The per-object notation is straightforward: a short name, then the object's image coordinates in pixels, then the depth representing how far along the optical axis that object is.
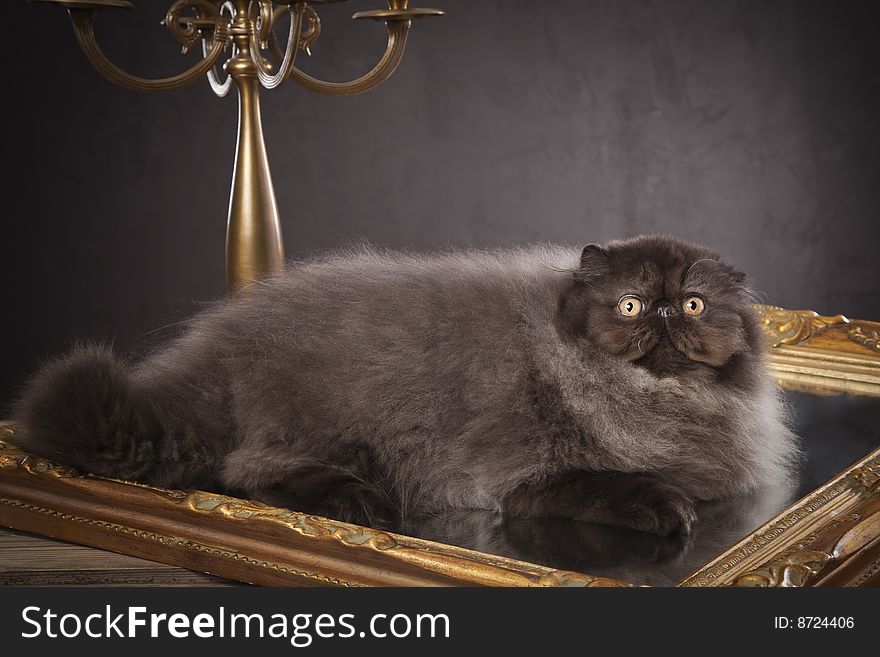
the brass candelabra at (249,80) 1.86
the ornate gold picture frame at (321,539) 1.11
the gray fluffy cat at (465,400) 1.35
